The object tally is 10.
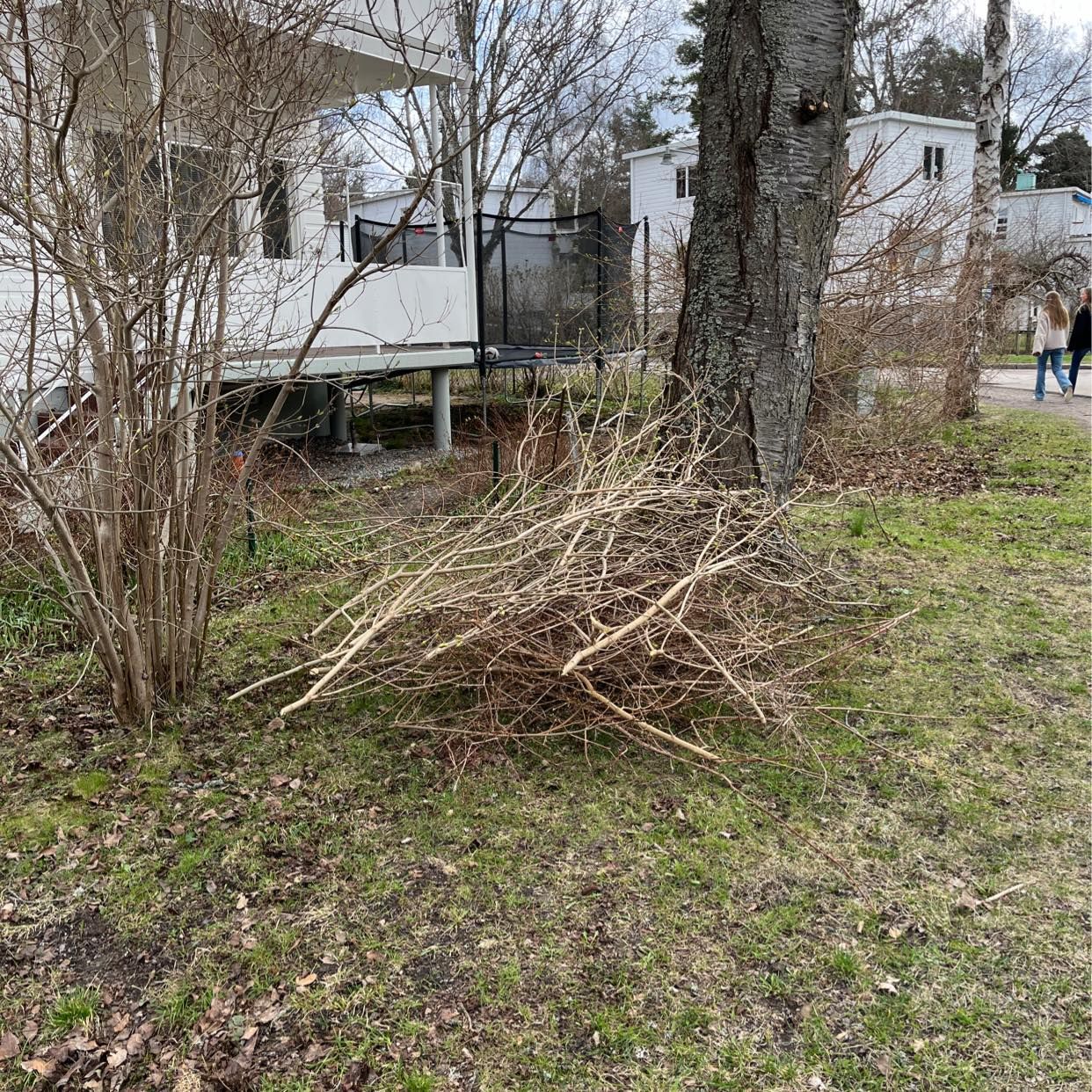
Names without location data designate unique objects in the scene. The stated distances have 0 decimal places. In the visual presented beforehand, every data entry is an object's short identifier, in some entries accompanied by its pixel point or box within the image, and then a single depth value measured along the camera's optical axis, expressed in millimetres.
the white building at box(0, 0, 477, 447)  4434
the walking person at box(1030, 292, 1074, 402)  13859
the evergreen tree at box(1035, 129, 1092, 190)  39500
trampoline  11242
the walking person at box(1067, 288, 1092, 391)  14484
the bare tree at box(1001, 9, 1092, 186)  37469
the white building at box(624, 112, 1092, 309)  13662
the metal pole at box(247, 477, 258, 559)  5731
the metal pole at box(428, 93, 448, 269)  7503
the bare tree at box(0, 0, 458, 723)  3055
